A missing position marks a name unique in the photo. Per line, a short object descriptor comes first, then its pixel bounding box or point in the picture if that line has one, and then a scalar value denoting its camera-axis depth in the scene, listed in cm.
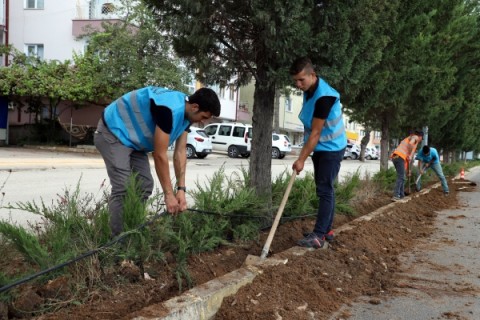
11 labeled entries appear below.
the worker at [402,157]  1000
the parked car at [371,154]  5027
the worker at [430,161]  1259
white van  2770
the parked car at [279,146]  3038
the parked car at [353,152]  4466
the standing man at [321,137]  449
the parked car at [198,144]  2388
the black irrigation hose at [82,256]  262
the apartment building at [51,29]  2573
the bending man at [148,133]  348
